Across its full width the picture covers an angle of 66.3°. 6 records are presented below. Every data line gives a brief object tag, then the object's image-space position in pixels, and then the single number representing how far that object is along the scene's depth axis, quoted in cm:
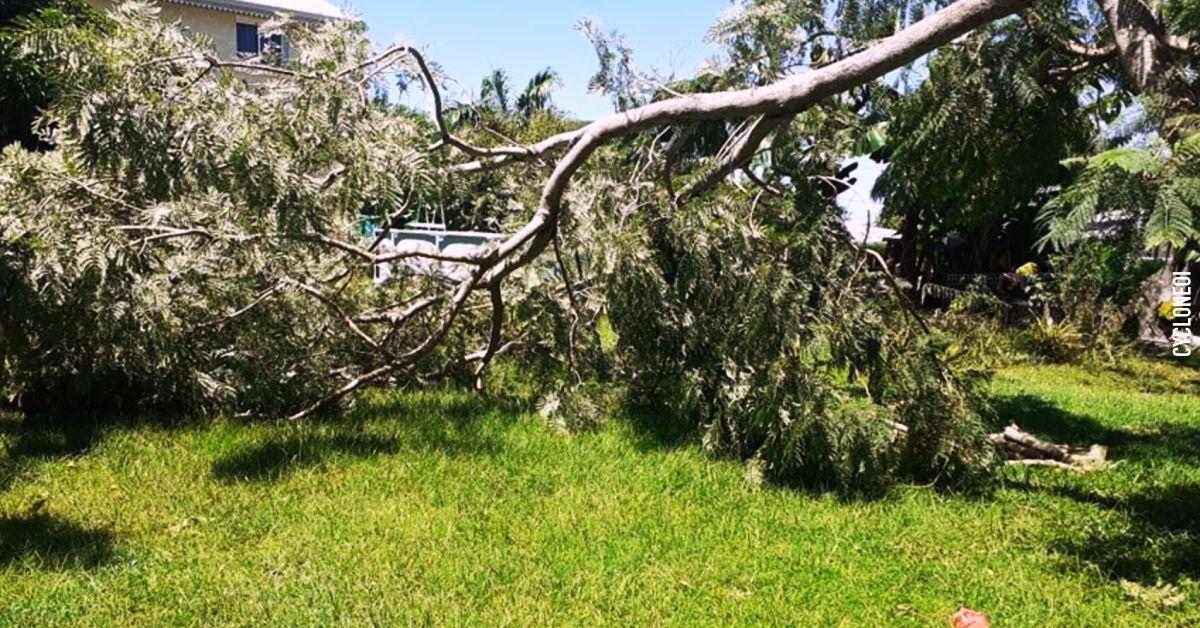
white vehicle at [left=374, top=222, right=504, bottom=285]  636
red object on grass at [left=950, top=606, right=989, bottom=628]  267
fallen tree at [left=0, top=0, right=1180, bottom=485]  475
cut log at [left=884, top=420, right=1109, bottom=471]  588
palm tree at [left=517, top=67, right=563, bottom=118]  1169
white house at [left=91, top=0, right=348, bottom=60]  2256
